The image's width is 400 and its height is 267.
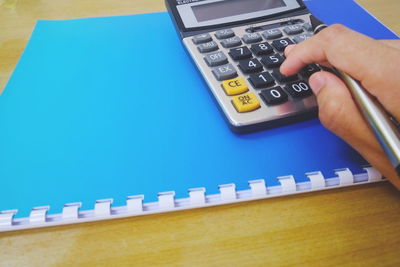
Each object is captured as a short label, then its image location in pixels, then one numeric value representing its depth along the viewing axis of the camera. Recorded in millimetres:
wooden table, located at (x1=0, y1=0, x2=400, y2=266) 221
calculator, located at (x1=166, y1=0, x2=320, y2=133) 295
